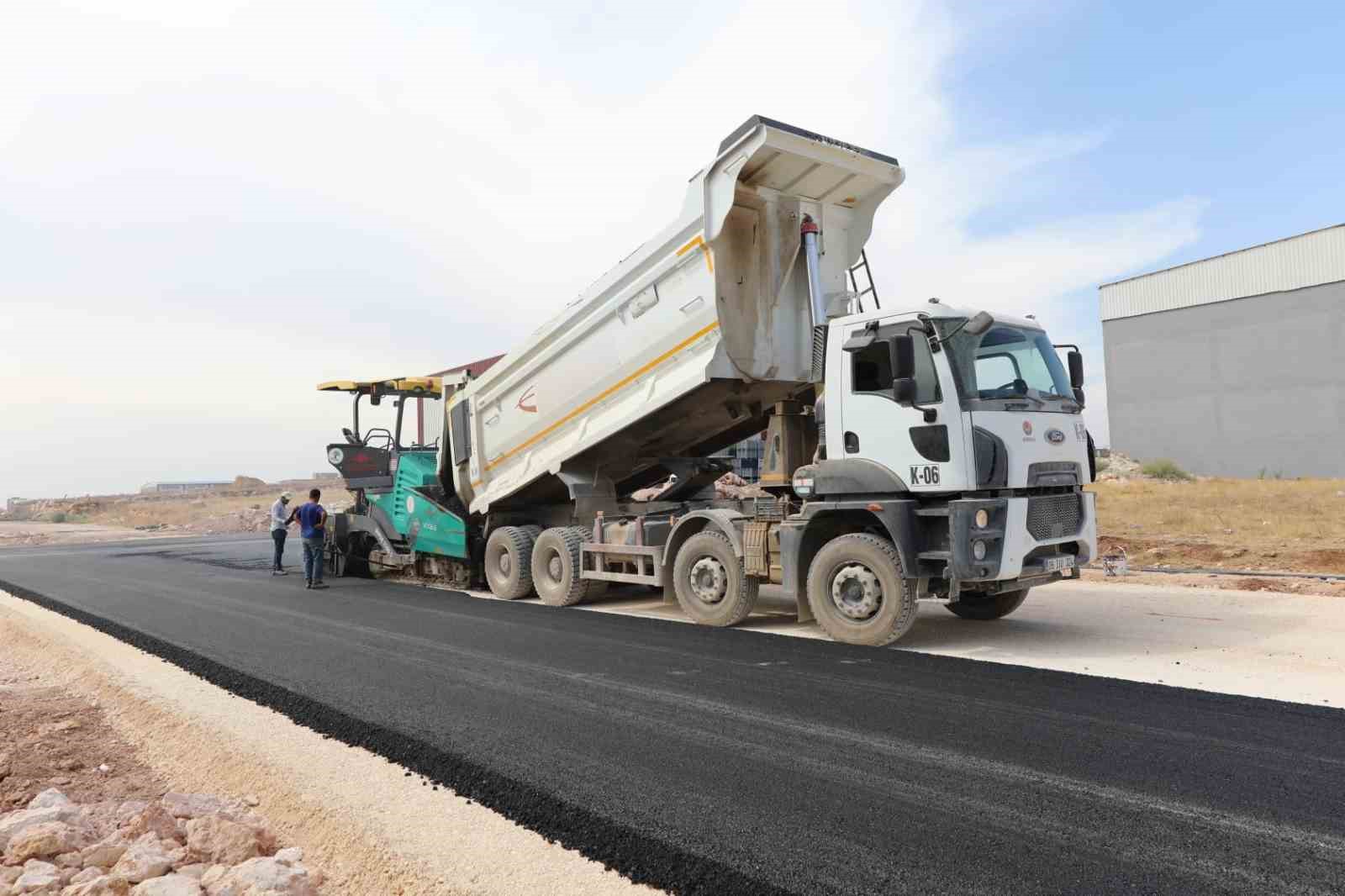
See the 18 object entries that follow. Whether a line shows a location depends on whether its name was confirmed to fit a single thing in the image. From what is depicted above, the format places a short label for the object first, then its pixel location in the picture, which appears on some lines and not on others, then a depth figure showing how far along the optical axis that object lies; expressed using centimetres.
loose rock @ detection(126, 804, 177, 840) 322
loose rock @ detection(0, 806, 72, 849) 322
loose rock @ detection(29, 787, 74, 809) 356
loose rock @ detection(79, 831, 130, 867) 305
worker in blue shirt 1180
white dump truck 640
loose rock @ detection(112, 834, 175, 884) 292
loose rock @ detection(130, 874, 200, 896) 282
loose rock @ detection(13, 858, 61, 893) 282
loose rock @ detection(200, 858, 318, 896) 283
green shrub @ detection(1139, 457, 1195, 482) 2989
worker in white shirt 1386
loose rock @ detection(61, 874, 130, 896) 280
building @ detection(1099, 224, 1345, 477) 2934
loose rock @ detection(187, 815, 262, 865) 311
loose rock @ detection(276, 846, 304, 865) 309
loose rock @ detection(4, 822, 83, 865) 305
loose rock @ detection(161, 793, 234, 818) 352
